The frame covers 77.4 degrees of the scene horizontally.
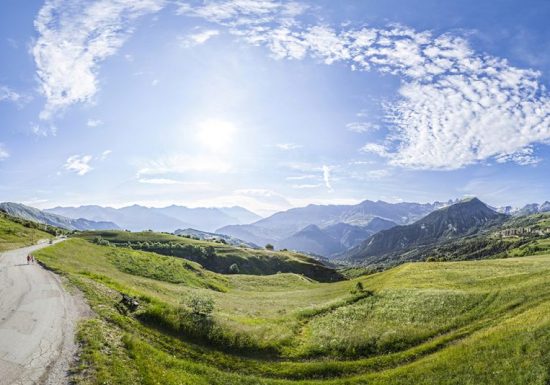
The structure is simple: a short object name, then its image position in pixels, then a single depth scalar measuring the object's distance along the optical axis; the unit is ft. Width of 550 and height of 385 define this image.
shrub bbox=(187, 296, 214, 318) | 112.27
